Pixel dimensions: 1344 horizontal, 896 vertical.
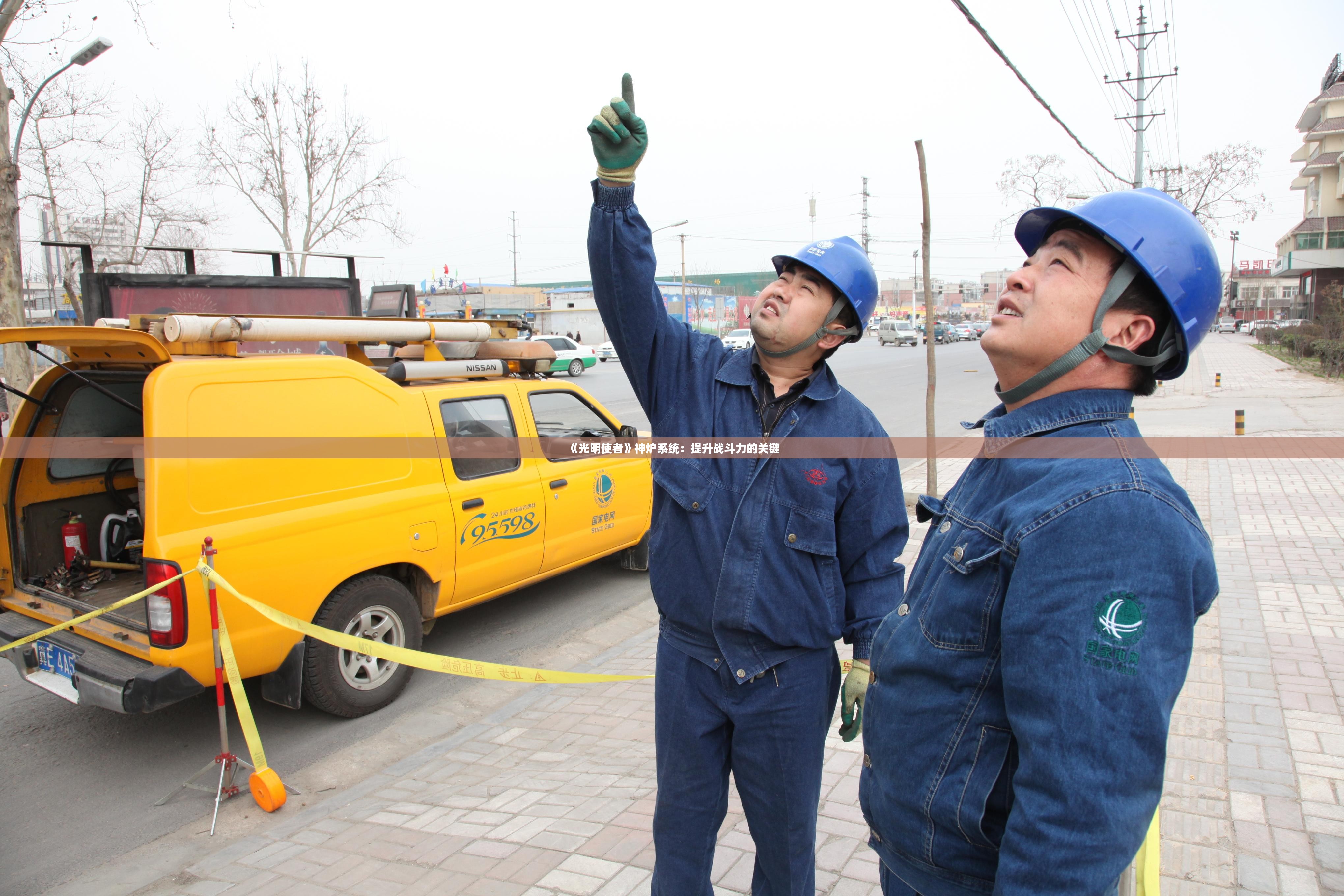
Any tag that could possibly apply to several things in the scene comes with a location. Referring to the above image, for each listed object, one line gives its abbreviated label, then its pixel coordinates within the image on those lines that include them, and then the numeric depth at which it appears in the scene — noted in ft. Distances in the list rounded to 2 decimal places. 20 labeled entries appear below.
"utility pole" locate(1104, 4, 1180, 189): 61.93
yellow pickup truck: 12.08
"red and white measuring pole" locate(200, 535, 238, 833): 11.76
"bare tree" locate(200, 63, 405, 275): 81.20
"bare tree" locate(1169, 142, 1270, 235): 84.33
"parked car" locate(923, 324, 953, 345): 193.06
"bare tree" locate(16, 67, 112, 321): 48.11
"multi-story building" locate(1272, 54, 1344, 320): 140.77
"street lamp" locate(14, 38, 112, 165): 31.83
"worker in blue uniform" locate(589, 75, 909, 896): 6.99
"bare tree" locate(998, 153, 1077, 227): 85.94
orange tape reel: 11.57
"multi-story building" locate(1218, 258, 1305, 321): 272.92
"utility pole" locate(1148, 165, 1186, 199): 81.05
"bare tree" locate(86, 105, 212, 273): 71.56
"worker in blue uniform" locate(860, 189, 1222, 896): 3.59
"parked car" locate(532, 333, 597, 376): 96.73
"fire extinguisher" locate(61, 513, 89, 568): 15.76
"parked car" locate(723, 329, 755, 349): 119.56
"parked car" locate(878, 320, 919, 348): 175.63
